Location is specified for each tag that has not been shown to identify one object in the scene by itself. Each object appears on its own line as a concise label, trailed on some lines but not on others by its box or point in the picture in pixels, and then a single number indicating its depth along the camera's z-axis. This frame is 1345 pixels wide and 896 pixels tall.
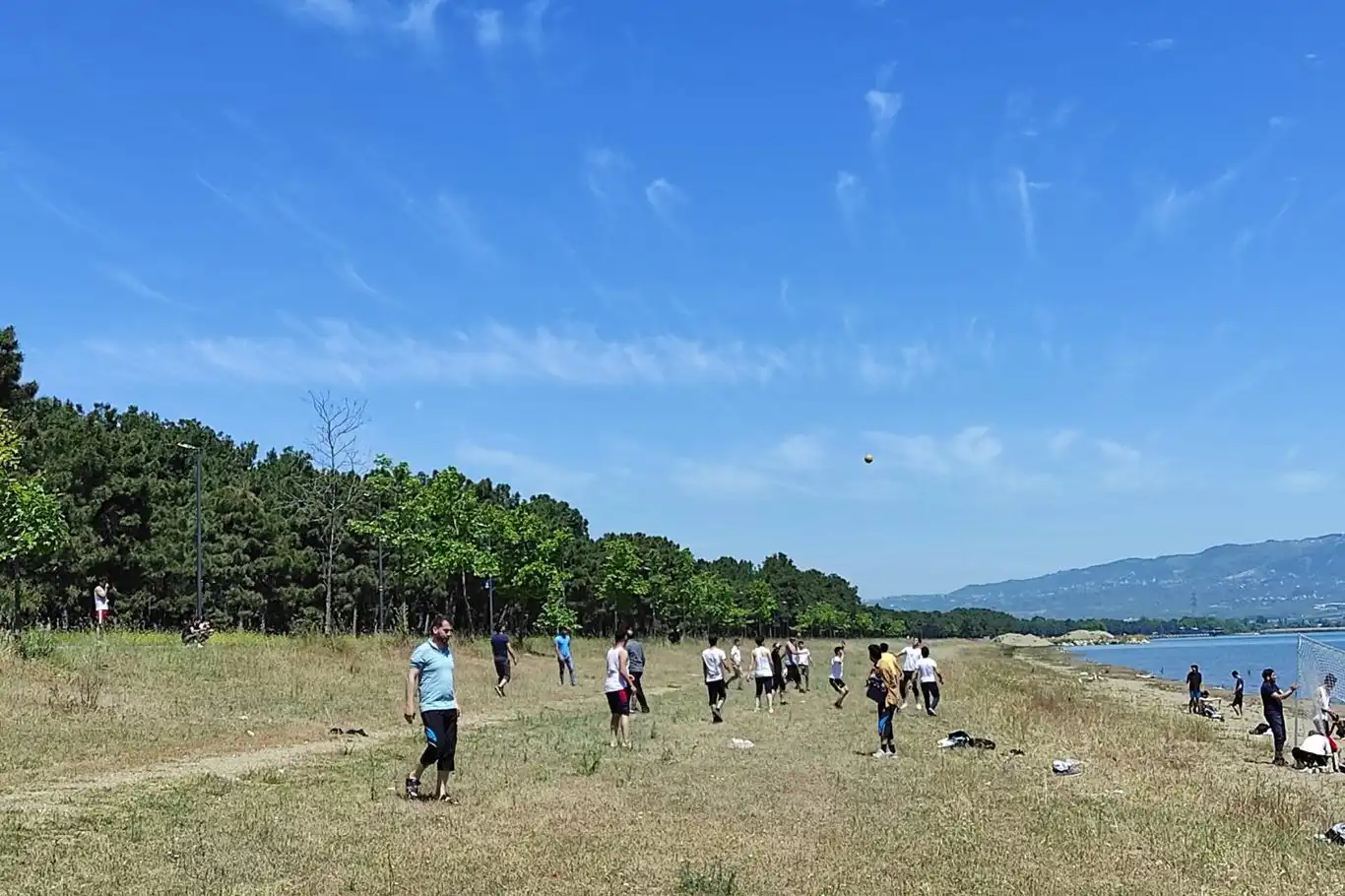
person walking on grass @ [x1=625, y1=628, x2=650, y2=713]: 23.33
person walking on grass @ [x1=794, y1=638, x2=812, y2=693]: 32.03
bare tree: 45.12
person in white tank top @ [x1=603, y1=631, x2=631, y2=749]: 17.20
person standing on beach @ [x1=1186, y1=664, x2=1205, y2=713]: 35.28
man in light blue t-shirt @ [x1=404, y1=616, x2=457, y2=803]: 11.73
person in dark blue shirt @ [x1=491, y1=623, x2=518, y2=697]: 27.28
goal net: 24.08
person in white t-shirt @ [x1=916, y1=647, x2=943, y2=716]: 24.19
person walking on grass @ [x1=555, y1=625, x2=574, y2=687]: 32.28
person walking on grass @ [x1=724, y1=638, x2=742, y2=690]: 27.87
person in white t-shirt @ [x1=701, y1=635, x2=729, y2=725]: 21.94
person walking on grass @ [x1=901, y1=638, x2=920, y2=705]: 25.29
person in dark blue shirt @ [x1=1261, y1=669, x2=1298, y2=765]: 20.42
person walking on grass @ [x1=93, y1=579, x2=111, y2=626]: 30.61
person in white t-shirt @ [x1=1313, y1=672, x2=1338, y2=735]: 19.73
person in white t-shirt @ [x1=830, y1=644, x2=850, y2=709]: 27.09
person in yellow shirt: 16.91
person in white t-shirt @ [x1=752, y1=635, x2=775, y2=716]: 25.42
